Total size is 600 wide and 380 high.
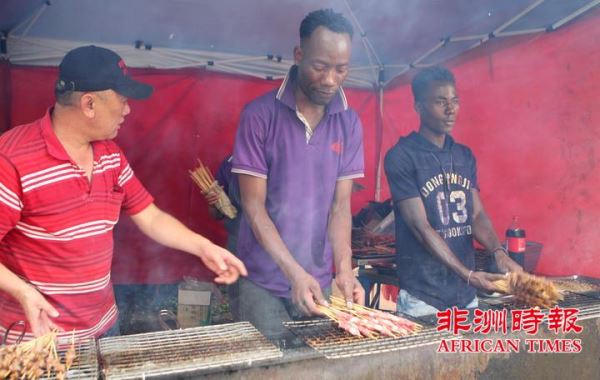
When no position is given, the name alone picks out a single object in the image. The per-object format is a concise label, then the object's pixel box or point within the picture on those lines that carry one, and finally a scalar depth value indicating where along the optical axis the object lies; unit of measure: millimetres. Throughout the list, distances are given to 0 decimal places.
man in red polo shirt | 1888
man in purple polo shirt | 2391
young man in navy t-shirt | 2939
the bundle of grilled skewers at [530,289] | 2396
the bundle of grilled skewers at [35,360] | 1405
